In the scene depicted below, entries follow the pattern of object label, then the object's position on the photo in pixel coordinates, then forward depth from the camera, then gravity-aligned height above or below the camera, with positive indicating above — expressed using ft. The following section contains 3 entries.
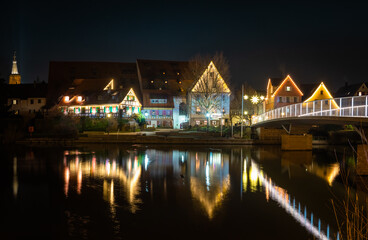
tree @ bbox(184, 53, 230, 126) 213.05 +25.18
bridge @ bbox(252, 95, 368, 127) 76.13 +4.36
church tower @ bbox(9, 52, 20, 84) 427.66 +57.12
